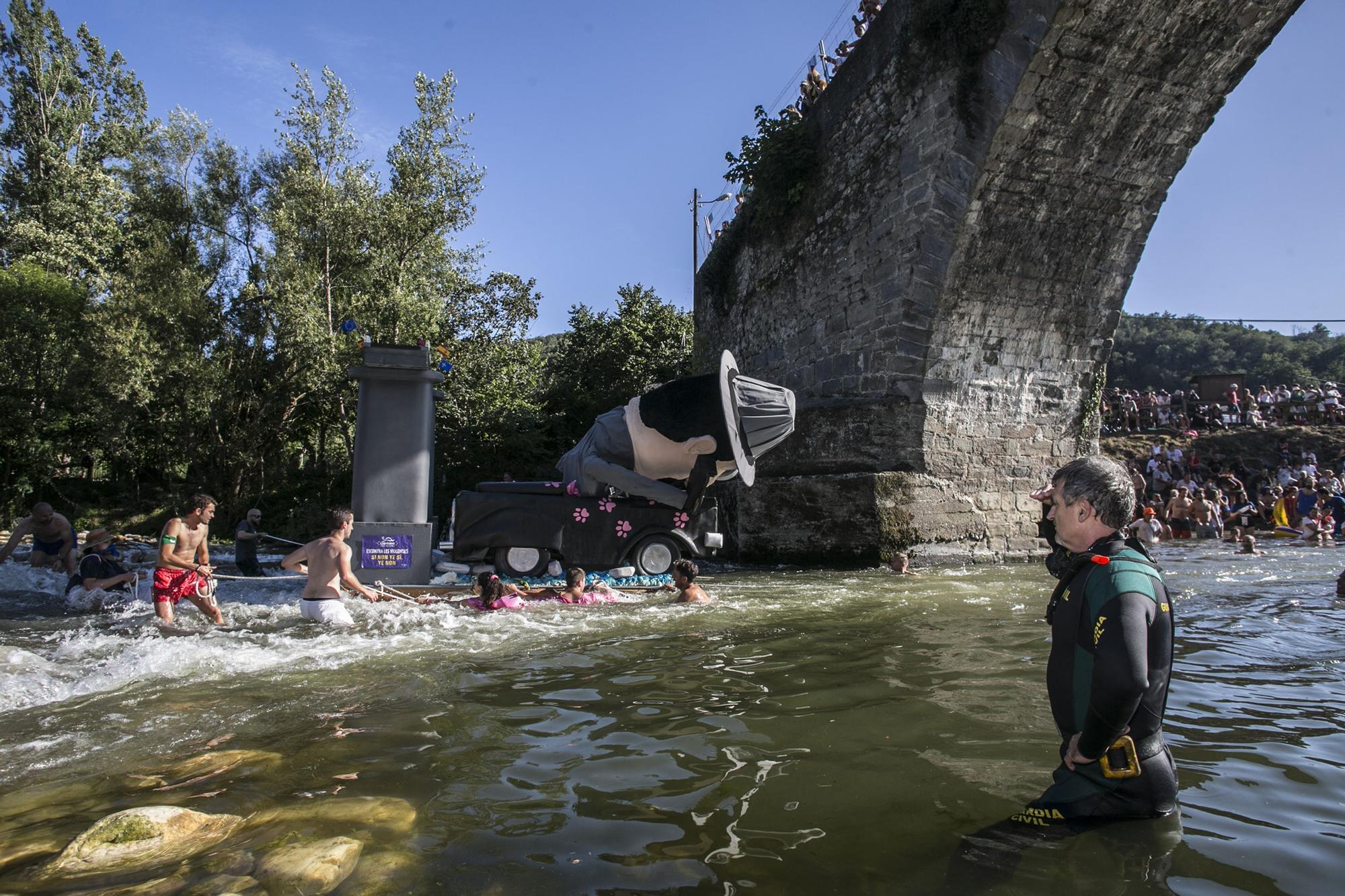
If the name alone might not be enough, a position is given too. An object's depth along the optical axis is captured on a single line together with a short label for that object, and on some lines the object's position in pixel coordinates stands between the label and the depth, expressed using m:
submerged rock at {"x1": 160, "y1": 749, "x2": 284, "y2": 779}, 3.01
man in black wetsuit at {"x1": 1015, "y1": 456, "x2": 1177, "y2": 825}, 2.20
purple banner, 8.30
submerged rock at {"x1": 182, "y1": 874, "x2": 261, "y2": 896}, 2.08
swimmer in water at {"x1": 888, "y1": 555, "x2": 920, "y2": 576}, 9.87
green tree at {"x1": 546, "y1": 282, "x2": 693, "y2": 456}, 21.69
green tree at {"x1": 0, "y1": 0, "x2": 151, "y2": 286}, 21.78
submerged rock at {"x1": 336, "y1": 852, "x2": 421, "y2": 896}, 2.08
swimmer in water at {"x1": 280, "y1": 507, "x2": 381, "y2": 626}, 6.55
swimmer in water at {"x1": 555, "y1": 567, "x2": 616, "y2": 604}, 7.55
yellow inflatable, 17.11
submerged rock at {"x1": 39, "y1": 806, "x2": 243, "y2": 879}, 2.22
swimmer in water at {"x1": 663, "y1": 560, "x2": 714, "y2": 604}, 7.52
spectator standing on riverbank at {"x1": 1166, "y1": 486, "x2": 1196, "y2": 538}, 17.56
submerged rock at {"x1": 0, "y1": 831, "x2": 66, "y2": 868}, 2.33
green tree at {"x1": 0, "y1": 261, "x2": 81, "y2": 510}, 19.73
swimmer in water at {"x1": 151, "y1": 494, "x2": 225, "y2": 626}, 6.84
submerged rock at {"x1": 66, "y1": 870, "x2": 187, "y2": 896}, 2.08
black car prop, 8.40
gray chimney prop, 8.38
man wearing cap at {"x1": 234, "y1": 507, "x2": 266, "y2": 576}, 10.91
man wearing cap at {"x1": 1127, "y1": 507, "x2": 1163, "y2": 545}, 13.14
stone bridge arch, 9.58
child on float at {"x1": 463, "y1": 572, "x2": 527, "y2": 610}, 7.14
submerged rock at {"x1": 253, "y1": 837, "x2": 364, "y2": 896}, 2.08
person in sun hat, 8.26
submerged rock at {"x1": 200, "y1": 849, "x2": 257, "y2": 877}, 2.18
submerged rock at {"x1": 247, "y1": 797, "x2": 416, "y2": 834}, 2.49
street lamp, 30.82
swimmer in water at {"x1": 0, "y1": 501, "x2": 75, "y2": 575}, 9.69
